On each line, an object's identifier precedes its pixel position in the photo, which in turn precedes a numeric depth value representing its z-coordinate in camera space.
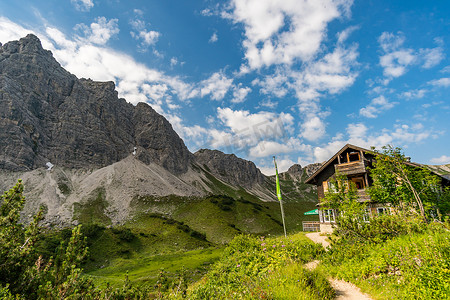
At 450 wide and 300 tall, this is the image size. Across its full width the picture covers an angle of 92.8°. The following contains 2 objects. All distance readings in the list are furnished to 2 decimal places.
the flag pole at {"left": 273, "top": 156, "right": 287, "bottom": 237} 22.10
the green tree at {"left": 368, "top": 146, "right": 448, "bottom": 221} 16.10
